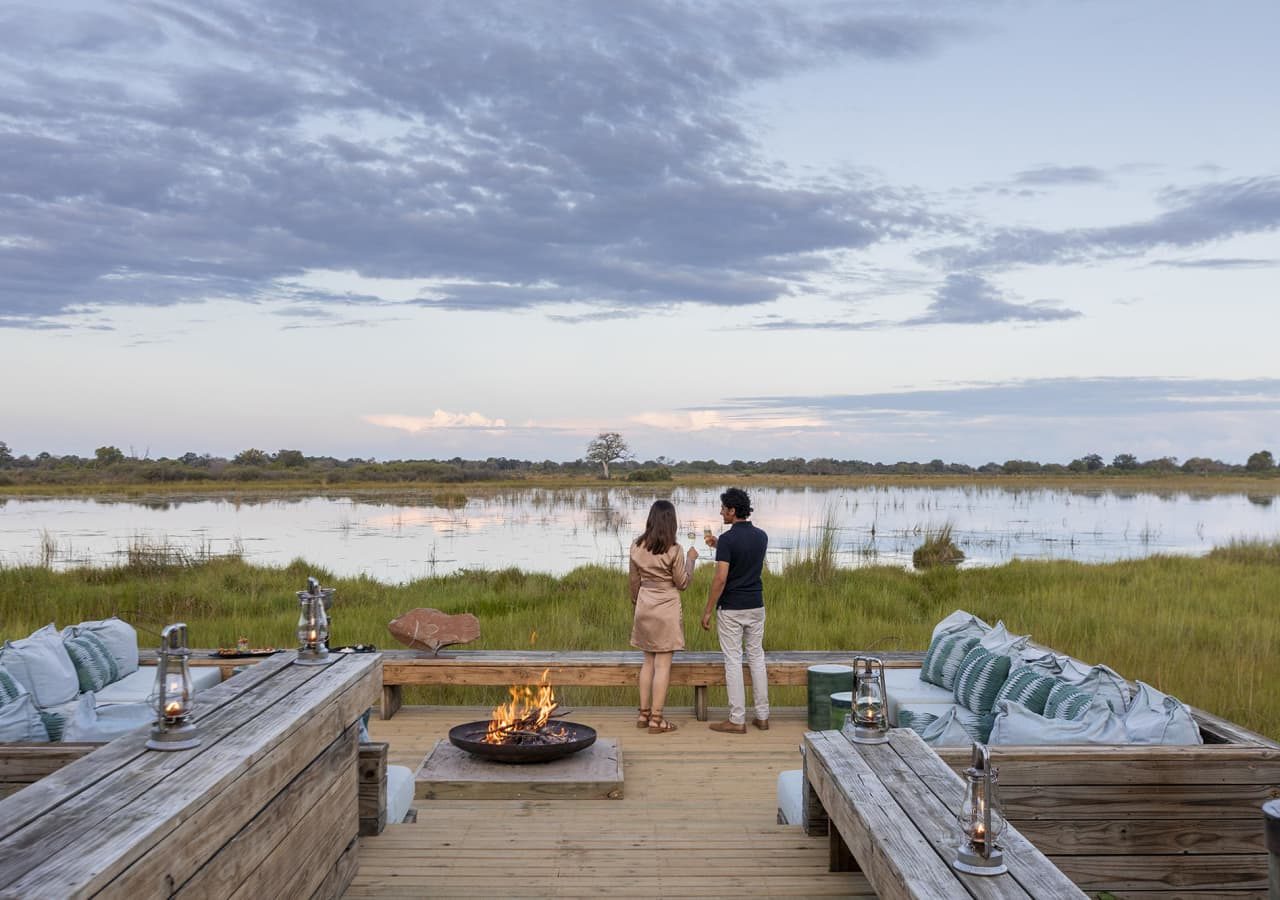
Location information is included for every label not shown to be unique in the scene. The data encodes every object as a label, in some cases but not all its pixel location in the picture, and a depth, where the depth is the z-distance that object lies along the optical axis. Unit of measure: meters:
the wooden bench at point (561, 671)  7.89
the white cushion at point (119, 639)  7.56
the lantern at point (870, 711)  3.84
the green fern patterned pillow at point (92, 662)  7.05
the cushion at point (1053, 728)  4.76
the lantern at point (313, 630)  4.18
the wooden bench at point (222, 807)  2.08
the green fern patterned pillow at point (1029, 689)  5.70
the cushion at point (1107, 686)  5.33
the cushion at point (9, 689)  5.91
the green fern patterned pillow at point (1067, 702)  5.27
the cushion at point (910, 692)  6.98
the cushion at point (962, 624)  7.58
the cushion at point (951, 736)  4.61
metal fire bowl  6.20
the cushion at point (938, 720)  5.22
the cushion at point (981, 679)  6.35
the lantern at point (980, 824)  2.60
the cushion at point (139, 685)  6.85
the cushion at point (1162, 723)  4.77
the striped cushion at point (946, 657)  7.19
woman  7.29
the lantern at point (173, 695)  2.86
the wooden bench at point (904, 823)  2.55
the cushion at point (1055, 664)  5.82
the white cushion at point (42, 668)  6.40
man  7.31
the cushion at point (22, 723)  4.88
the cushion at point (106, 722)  4.71
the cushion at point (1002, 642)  6.74
